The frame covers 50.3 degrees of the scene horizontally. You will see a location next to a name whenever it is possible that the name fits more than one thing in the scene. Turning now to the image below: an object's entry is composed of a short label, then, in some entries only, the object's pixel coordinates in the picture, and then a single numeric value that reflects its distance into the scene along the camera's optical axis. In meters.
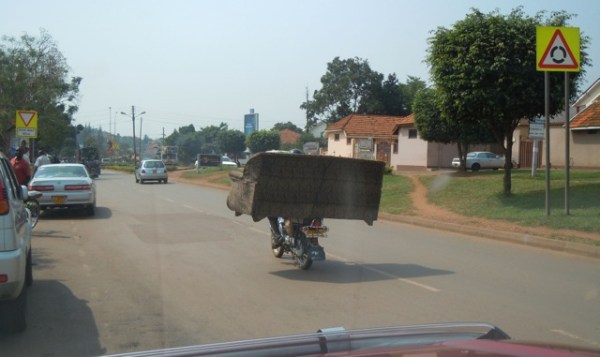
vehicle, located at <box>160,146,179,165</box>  82.24
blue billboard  87.68
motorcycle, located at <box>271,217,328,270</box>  9.79
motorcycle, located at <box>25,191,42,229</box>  8.48
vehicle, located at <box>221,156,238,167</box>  65.10
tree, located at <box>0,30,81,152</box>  42.56
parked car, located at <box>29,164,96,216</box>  17.42
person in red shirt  14.70
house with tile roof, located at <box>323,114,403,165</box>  50.94
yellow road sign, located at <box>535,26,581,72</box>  14.16
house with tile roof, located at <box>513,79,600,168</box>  32.72
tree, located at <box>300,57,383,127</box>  73.69
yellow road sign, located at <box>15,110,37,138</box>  19.47
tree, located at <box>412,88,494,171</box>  34.12
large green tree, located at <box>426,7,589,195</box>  17.94
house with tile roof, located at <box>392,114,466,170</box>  43.31
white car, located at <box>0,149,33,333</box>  5.84
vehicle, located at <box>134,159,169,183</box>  39.00
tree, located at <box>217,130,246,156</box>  95.25
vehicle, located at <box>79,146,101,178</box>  49.90
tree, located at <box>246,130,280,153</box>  71.38
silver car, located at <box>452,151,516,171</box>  41.84
